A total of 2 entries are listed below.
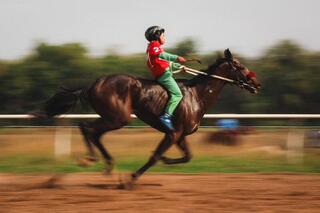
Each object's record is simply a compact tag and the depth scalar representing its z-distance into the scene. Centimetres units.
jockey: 1580
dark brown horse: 1584
